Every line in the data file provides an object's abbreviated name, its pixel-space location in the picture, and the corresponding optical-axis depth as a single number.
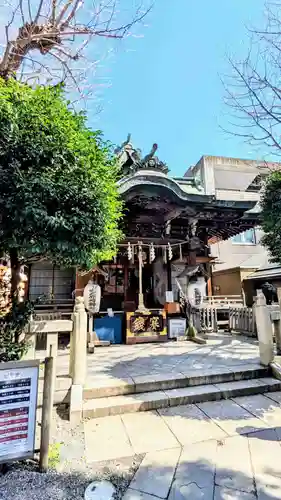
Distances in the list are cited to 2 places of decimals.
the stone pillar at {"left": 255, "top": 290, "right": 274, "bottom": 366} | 4.87
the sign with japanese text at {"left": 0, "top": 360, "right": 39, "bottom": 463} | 2.44
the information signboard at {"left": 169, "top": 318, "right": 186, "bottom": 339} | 8.38
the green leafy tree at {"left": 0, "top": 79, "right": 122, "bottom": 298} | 2.43
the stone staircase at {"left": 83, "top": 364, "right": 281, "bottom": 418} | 3.70
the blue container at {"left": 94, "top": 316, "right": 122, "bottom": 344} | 7.80
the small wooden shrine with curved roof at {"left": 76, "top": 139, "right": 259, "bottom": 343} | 7.53
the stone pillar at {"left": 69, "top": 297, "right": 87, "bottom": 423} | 3.92
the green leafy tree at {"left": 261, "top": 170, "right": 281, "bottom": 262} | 4.35
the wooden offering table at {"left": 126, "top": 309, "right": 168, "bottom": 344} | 7.62
